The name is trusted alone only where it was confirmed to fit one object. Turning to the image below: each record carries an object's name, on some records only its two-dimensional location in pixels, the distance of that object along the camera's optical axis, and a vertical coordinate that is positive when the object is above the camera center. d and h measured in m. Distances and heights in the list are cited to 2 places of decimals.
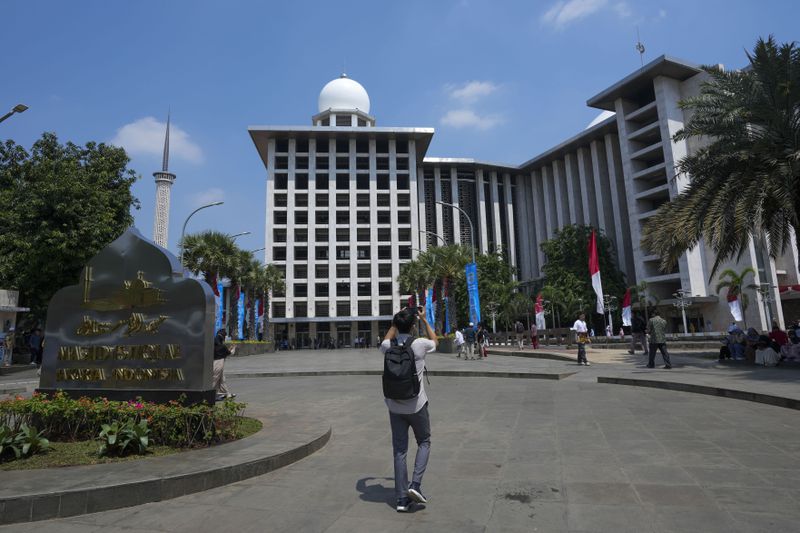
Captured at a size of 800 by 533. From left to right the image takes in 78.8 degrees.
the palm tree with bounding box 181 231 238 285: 34.50 +6.47
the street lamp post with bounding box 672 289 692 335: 43.88 +3.01
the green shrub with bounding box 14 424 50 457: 5.13 -0.95
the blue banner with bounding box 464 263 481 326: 28.16 +2.81
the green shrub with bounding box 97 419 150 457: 5.22 -0.96
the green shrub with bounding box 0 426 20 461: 4.98 -0.94
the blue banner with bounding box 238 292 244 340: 39.71 +2.71
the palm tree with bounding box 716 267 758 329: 36.34 +3.79
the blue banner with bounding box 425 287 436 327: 42.75 +2.78
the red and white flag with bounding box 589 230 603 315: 21.40 +3.10
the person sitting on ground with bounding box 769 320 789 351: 14.31 -0.17
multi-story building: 53.03 +18.77
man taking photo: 3.99 -0.50
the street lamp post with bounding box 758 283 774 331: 39.41 +3.20
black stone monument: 6.67 +0.27
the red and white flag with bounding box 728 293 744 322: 23.73 +1.27
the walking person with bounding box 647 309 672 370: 13.61 -0.01
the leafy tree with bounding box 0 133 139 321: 18.66 +5.02
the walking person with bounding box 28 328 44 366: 20.63 +0.27
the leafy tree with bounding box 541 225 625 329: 50.88 +7.43
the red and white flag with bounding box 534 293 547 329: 35.66 +1.70
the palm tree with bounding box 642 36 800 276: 13.67 +4.94
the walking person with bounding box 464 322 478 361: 22.25 +0.01
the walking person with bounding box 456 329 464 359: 23.95 -0.02
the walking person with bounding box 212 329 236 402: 9.31 -0.31
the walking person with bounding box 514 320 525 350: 30.56 +0.37
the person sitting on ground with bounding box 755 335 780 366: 13.59 -0.64
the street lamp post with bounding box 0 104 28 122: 14.26 +7.07
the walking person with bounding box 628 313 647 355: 18.86 +0.21
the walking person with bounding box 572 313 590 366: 16.55 -0.03
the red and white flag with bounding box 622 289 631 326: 32.44 +1.62
